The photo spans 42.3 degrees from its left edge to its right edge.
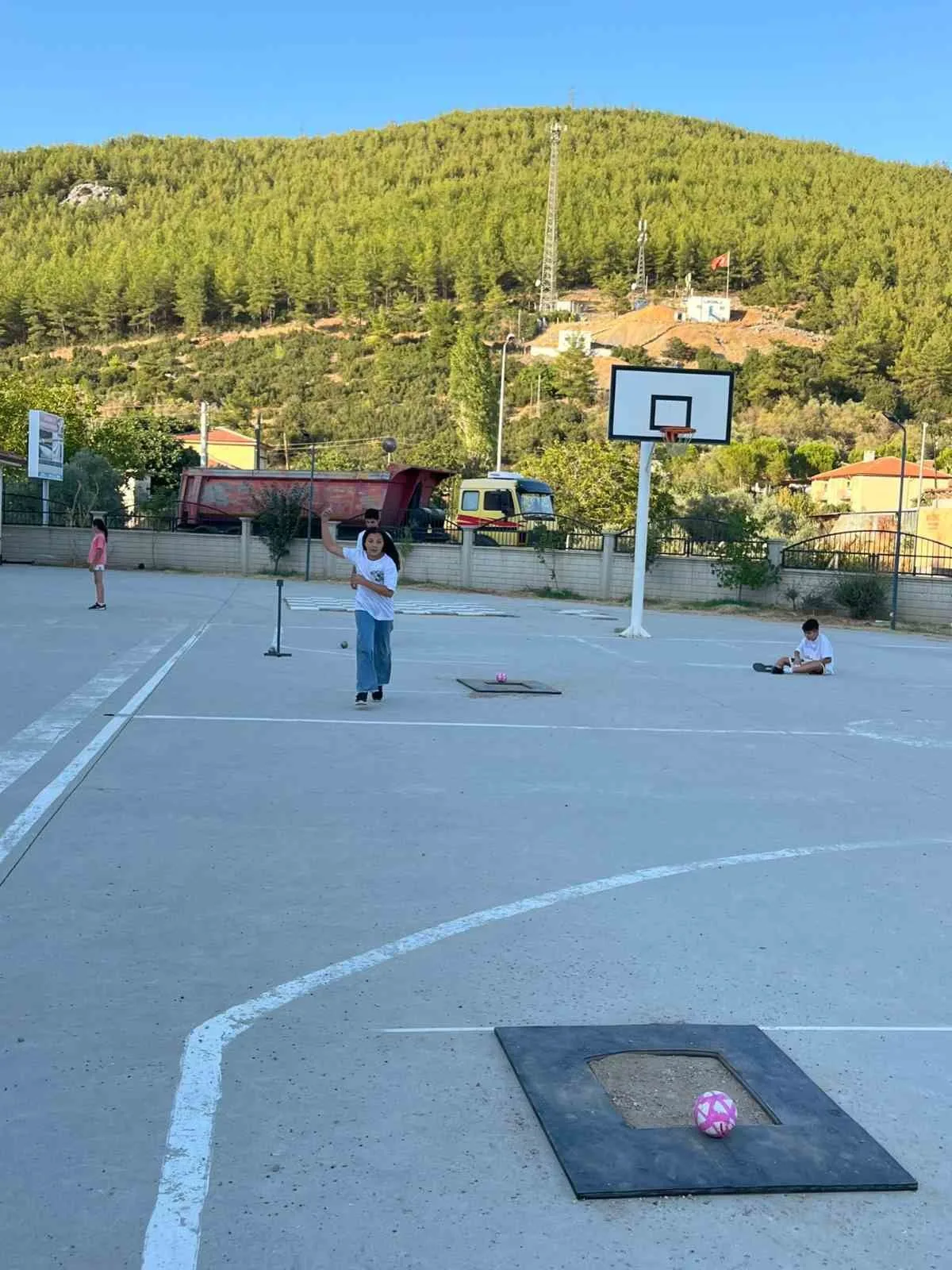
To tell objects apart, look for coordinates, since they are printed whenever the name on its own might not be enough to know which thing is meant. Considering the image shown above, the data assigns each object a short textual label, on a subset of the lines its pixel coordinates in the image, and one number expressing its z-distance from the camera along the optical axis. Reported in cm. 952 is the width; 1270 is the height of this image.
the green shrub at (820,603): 3141
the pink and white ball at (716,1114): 327
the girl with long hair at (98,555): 2119
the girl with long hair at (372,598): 1119
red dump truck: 4125
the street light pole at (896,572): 2847
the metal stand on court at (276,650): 1539
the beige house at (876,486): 7719
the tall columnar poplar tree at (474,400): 8825
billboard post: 3881
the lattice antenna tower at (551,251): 14886
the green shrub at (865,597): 3041
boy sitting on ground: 1599
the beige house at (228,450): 9281
